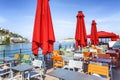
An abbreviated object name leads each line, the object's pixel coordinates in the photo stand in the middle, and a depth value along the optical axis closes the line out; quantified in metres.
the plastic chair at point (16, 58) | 3.53
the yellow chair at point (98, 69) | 1.95
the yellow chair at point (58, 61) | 3.28
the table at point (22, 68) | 2.19
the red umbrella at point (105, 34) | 7.30
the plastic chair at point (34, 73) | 2.49
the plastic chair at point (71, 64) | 2.62
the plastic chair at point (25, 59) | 3.37
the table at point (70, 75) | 1.58
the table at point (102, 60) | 2.98
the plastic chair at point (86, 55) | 3.87
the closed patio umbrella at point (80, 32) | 4.58
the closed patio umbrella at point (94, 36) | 6.44
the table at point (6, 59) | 3.17
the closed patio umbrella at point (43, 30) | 2.65
